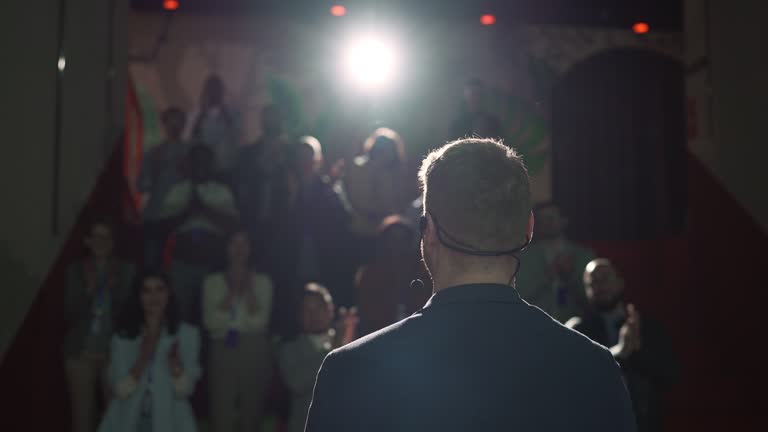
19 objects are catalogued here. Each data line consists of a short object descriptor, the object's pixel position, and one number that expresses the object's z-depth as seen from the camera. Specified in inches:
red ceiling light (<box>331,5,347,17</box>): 385.6
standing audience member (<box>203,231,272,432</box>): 204.2
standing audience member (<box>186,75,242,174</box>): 281.3
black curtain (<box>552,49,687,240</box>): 382.3
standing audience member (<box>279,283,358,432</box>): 194.2
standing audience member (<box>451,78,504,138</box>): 275.9
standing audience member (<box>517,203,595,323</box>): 219.1
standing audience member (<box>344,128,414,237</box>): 248.7
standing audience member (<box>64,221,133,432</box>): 204.5
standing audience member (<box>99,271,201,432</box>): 183.0
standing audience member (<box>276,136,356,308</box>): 235.9
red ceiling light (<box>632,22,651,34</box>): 390.3
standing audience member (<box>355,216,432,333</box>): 205.3
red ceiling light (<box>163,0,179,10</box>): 380.5
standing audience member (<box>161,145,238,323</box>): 226.5
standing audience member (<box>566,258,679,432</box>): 181.9
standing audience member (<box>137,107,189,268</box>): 246.5
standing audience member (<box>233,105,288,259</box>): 242.7
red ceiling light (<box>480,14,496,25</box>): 392.4
